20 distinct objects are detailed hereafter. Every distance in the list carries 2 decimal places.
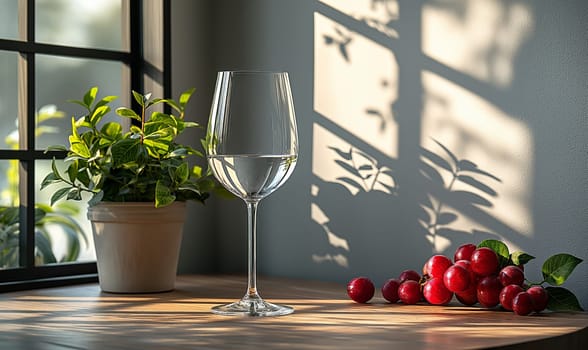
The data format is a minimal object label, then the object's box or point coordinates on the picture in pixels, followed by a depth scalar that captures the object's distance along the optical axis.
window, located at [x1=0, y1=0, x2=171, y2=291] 1.44
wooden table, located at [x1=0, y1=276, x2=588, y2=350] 1.01
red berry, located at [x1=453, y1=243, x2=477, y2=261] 1.21
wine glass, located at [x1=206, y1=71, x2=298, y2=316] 1.10
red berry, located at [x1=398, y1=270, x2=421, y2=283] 1.25
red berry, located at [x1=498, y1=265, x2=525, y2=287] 1.17
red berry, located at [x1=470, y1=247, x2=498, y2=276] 1.17
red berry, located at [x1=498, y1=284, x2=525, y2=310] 1.16
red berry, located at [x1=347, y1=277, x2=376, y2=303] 1.24
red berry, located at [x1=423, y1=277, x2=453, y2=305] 1.21
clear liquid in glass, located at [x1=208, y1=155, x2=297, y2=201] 1.10
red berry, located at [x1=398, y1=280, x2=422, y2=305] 1.23
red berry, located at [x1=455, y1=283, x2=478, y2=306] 1.20
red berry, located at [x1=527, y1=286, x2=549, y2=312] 1.15
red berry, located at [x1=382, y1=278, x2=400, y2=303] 1.24
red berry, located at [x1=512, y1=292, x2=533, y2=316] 1.15
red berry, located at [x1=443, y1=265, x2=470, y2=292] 1.18
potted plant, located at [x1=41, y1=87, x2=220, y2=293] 1.33
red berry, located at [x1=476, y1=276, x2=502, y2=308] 1.18
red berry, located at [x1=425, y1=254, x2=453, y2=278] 1.21
